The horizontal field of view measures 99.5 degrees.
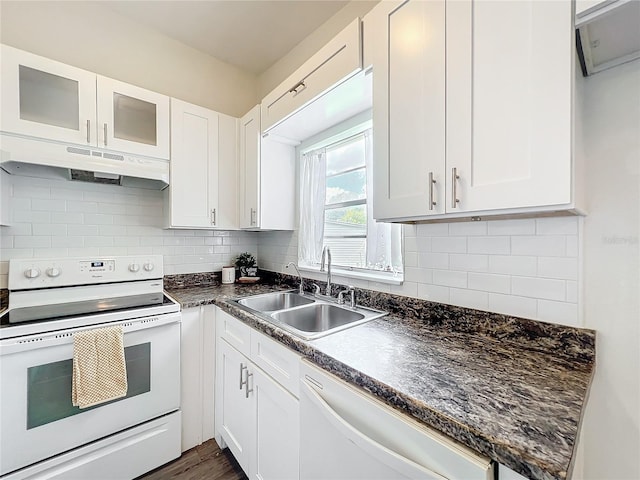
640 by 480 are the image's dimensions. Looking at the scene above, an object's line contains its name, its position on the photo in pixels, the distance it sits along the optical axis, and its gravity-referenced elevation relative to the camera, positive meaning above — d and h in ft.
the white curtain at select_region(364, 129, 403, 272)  5.13 -0.06
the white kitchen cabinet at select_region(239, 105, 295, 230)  6.95 +1.54
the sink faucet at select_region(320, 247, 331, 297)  5.81 -0.68
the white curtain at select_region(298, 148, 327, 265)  6.93 +0.83
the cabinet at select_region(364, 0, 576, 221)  2.41 +1.38
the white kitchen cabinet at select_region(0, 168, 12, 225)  5.07 +0.73
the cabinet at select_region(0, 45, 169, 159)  4.78 +2.59
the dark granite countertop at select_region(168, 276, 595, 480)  1.81 -1.34
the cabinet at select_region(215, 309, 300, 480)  3.71 -2.72
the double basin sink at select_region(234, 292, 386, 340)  4.82 -1.51
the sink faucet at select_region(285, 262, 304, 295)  6.67 -1.23
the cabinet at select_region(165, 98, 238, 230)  6.56 +1.74
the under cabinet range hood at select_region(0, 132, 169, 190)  4.78 +1.44
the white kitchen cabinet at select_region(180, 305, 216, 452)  5.53 -2.87
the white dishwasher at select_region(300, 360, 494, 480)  2.00 -1.81
